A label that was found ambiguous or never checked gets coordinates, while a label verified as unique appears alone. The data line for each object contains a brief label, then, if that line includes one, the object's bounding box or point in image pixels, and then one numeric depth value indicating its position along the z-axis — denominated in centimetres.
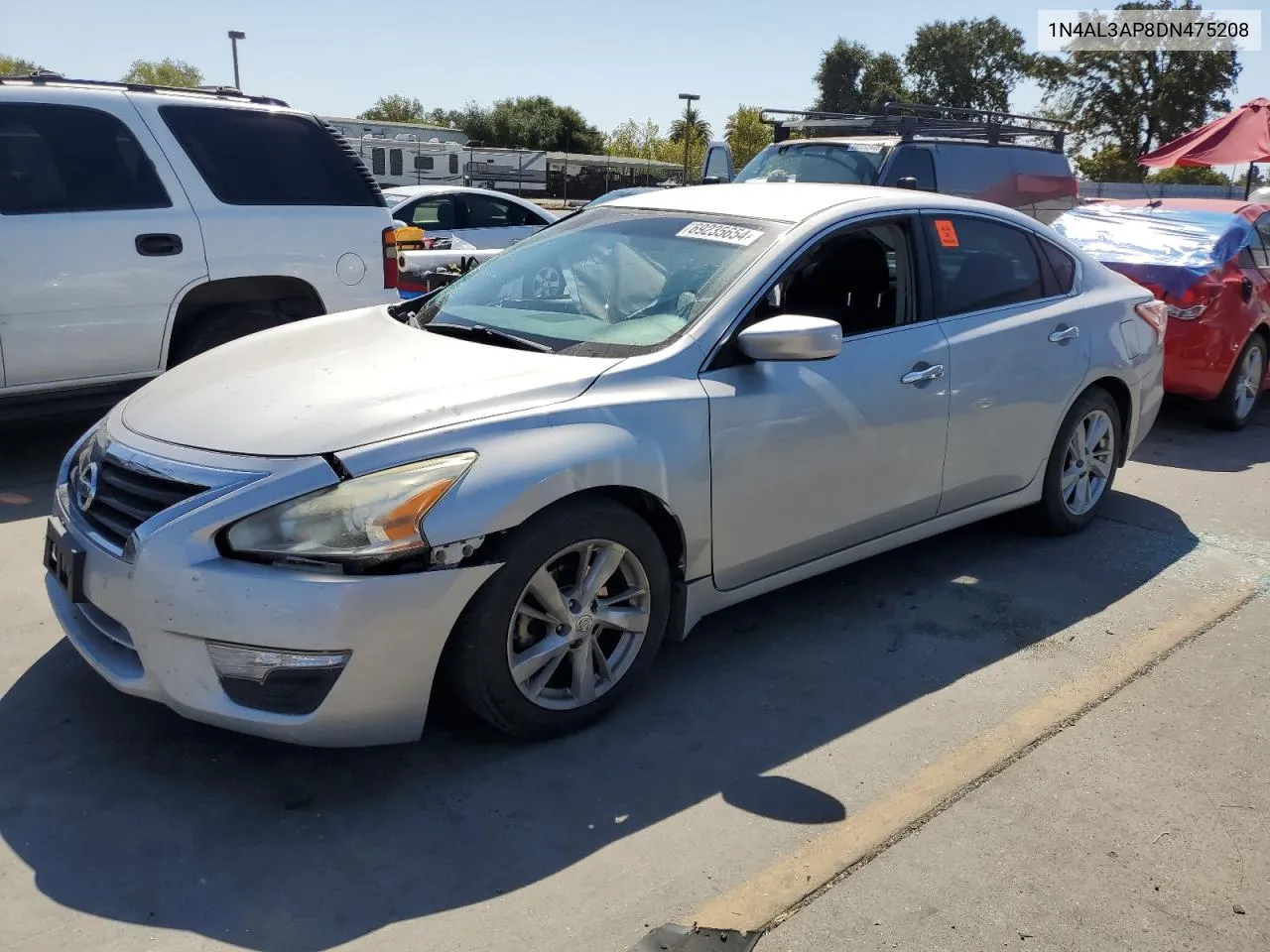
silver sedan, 283
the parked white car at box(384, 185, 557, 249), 1208
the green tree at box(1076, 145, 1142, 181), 5059
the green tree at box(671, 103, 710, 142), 7738
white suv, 546
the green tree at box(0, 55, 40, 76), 6906
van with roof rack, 1030
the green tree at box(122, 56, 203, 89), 7038
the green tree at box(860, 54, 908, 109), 8456
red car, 743
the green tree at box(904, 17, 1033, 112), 8025
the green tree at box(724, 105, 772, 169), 6058
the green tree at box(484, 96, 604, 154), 7625
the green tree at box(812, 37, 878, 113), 8950
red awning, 1516
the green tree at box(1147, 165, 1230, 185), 4391
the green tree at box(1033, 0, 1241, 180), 5003
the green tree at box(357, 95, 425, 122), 8825
